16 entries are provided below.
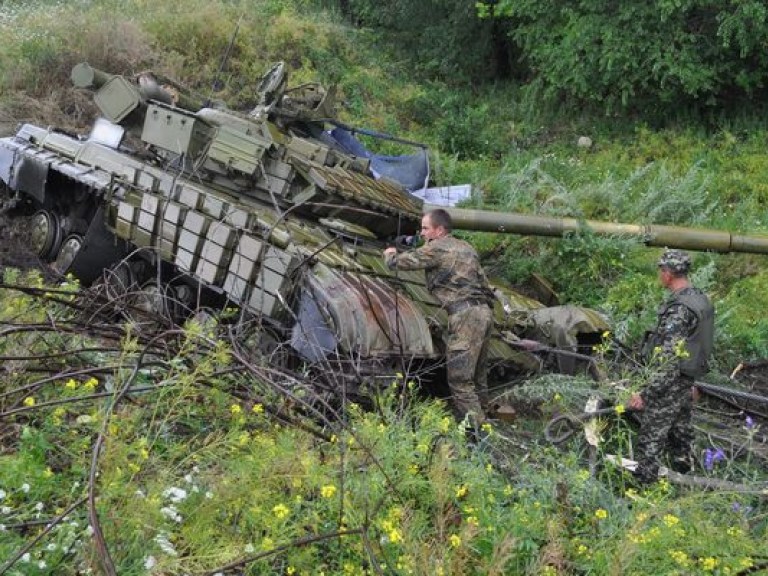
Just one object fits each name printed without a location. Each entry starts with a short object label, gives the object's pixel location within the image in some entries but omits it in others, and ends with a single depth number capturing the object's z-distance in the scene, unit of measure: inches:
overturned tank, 275.6
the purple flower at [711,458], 219.6
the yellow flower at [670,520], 151.5
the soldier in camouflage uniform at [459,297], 275.6
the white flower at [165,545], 132.4
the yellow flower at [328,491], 148.7
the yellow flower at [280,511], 140.6
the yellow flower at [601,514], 155.4
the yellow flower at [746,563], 148.7
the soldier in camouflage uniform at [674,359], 245.0
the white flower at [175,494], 139.7
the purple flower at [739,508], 175.6
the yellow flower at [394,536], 142.2
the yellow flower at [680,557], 148.0
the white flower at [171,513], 138.1
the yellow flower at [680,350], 220.1
